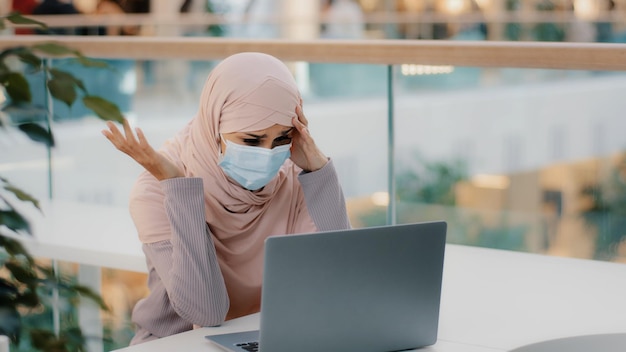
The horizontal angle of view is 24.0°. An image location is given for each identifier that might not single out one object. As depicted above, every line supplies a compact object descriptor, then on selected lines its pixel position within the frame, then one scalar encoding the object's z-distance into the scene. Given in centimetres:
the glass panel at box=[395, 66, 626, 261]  457
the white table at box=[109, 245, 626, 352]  277
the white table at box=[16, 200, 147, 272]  406
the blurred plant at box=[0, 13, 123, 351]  198
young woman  297
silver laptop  252
